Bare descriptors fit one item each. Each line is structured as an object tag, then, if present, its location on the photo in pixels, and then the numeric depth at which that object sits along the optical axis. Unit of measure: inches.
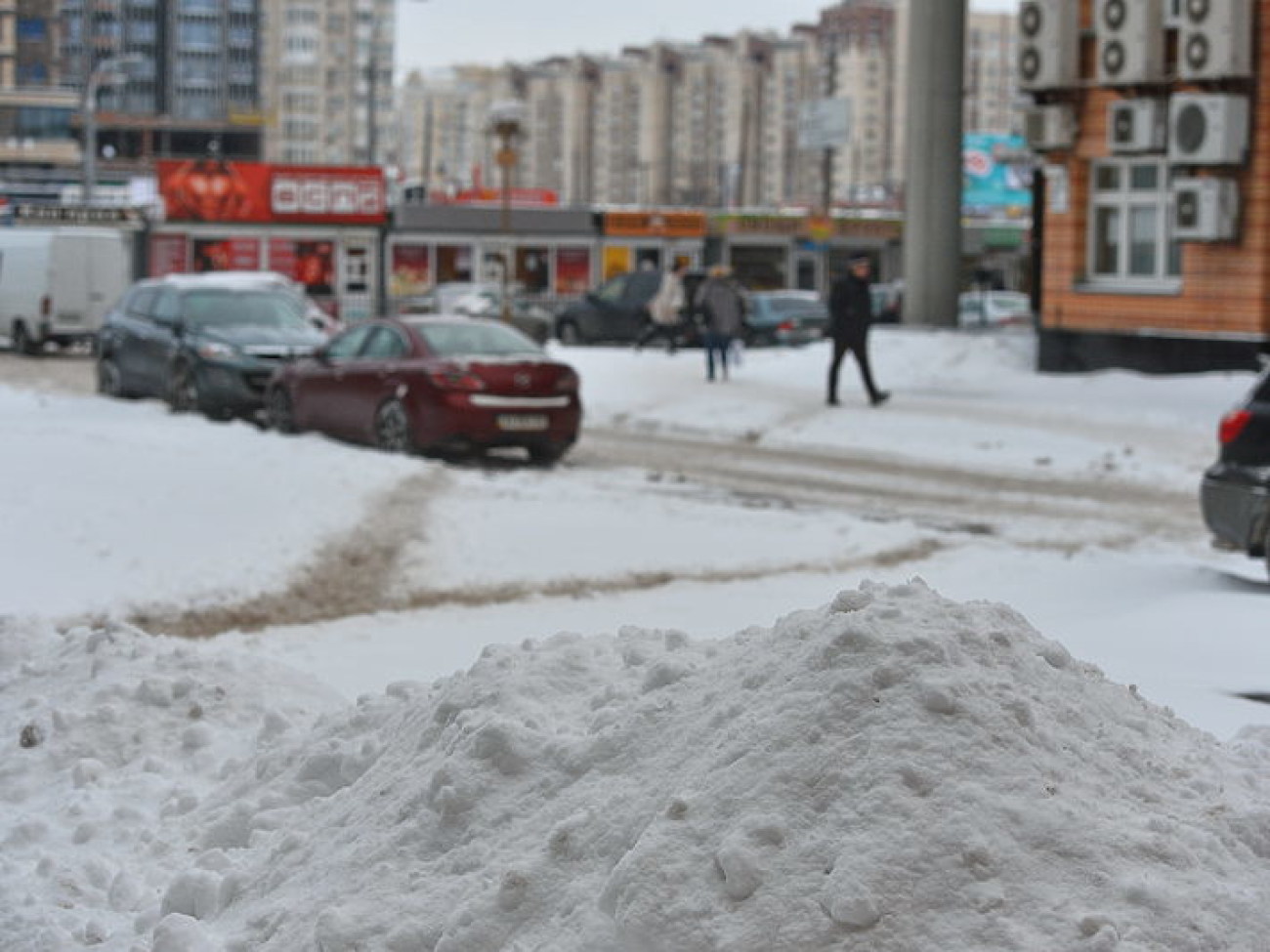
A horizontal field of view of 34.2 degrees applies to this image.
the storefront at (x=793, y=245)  2512.3
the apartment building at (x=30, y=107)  5167.3
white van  1526.8
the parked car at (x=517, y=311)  1696.6
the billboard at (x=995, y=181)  3245.6
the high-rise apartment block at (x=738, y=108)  6555.1
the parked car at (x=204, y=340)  887.7
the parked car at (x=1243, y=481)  449.7
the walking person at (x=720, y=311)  1108.5
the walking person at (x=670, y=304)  1363.2
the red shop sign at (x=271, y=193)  2118.6
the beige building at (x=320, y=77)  6240.2
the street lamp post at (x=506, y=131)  1325.0
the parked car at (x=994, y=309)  1881.2
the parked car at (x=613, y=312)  1750.7
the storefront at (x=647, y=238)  2347.4
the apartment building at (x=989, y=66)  6796.3
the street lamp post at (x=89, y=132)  2299.5
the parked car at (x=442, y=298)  2043.1
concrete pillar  1177.4
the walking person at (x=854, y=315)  936.3
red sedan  730.2
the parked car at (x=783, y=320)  1712.6
